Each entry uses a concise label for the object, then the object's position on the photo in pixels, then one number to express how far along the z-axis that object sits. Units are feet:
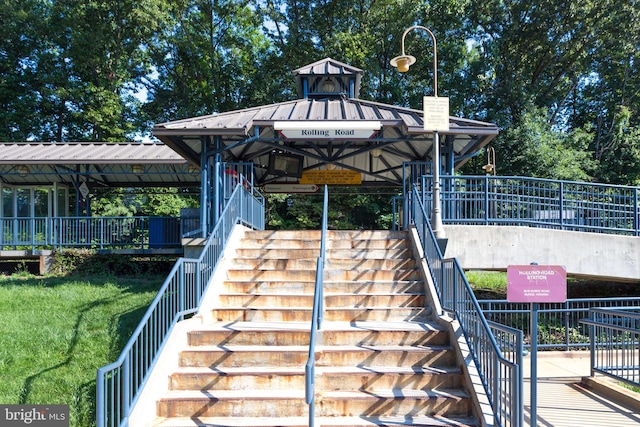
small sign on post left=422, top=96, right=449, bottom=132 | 30.89
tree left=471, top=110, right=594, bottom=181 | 77.92
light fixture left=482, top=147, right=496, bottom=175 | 68.80
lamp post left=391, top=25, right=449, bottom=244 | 30.25
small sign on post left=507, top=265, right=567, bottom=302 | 18.49
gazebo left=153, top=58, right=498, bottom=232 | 35.50
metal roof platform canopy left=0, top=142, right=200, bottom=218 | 54.65
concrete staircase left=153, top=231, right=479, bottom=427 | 18.53
